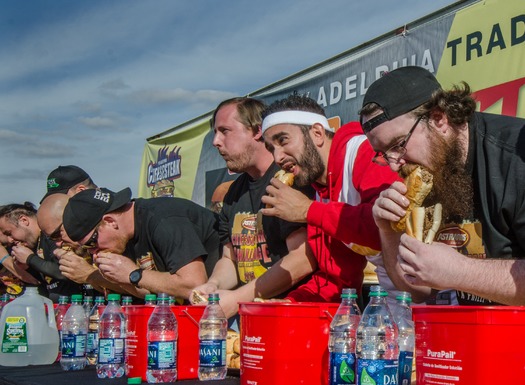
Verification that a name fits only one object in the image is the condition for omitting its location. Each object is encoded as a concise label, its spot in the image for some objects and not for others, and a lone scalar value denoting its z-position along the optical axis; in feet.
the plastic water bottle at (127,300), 8.55
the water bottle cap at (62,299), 10.54
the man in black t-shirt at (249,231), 8.84
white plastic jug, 9.14
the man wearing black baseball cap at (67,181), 14.88
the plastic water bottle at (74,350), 8.66
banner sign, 8.13
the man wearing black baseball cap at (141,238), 10.29
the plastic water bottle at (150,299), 7.28
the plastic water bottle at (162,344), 6.60
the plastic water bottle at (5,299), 11.78
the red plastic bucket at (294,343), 5.11
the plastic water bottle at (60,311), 10.46
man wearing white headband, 7.37
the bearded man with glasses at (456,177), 4.91
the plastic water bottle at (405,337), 4.76
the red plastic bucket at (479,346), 3.78
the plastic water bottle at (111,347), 7.34
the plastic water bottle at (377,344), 4.35
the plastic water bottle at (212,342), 6.47
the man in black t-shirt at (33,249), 15.05
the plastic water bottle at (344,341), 4.80
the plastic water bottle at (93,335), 8.87
